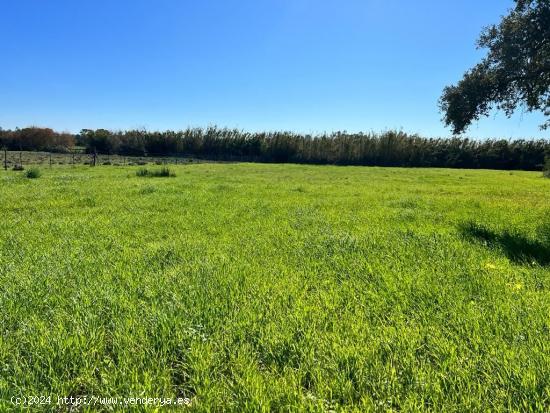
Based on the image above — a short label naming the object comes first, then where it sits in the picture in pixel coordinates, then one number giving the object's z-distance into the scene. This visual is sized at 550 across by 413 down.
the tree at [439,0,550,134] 8.05
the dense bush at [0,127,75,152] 73.31
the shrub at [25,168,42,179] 17.59
